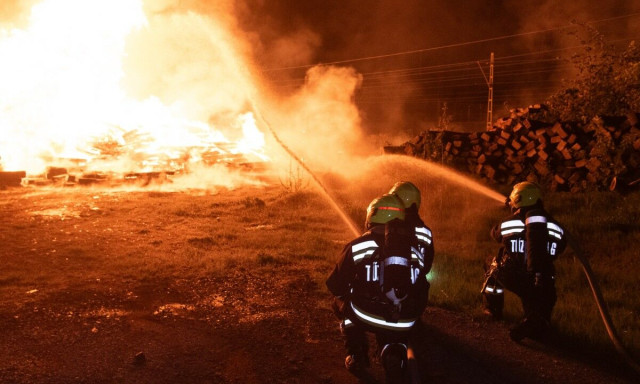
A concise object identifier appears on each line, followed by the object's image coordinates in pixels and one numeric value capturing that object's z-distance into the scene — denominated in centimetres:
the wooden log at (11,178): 1683
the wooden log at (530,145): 1077
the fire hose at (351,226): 345
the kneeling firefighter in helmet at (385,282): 335
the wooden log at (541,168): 1052
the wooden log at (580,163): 1005
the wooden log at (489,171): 1120
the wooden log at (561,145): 1027
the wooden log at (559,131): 1030
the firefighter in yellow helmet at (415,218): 448
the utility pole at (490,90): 2296
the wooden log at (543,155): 1045
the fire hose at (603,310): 430
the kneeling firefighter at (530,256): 442
